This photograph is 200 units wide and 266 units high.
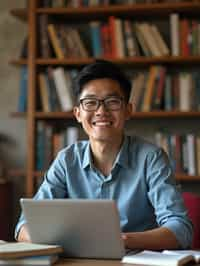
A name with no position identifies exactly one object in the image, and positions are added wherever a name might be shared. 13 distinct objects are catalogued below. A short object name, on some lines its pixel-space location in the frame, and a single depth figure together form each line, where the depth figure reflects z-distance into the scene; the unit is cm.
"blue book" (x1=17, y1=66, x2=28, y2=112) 351
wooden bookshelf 336
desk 140
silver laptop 141
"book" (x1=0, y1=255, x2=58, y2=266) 138
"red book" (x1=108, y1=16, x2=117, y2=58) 342
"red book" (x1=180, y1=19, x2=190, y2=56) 337
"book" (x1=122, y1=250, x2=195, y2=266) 135
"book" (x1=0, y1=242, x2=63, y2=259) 137
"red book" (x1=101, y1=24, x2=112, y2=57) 344
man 192
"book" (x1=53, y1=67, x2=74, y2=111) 345
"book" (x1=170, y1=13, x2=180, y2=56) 338
